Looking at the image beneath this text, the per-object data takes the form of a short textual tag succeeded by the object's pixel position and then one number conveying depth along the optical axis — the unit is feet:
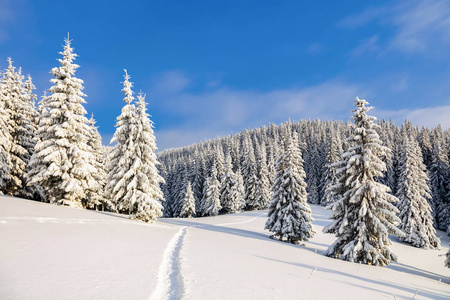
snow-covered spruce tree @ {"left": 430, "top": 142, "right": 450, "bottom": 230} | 181.60
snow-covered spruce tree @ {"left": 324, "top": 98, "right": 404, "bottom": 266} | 56.18
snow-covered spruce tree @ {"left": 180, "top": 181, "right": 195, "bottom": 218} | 192.85
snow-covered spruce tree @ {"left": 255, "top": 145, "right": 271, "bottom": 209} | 204.13
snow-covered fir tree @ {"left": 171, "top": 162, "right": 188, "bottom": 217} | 229.08
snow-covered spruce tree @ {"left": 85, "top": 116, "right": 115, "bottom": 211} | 112.37
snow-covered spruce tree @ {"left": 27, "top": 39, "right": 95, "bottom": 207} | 71.72
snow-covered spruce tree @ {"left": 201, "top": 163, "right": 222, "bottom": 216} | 198.11
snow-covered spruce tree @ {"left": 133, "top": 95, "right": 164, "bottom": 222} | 74.49
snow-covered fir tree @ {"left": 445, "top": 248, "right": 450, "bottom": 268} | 68.33
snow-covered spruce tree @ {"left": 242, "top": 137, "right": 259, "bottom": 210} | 209.36
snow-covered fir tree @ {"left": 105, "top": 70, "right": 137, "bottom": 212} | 75.77
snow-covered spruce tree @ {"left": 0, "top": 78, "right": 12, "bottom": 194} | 80.28
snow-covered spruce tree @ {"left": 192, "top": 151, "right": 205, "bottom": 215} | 239.87
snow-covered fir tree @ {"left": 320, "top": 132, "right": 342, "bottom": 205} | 204.40
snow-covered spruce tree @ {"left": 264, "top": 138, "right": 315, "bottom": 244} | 80.53
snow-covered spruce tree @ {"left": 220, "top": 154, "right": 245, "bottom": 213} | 198.39
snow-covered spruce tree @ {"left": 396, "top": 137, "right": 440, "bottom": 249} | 122.83
